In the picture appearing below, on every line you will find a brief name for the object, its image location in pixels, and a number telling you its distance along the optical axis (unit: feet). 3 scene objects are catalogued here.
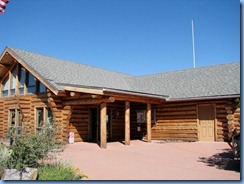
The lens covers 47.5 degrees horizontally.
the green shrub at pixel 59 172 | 23.83
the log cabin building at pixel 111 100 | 47.44
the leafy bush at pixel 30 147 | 26.23
